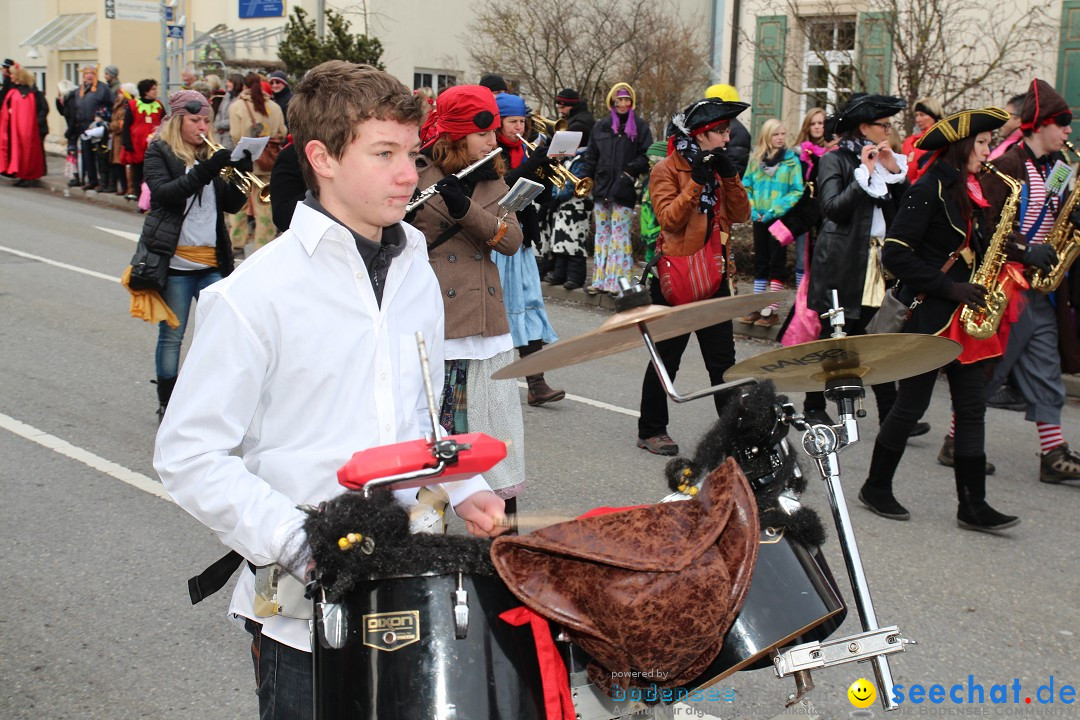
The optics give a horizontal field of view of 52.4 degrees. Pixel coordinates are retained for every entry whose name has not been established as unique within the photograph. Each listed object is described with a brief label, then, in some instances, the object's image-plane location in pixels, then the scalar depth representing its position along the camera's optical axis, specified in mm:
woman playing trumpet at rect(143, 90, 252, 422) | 6152
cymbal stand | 2139
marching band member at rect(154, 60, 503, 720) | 1994
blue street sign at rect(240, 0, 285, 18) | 24016
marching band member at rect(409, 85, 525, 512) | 4418
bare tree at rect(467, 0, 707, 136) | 17219
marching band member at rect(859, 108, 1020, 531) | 5046
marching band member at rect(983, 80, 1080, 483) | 5863
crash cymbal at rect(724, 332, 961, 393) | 2596
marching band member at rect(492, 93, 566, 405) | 5594
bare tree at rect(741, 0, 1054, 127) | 12297
